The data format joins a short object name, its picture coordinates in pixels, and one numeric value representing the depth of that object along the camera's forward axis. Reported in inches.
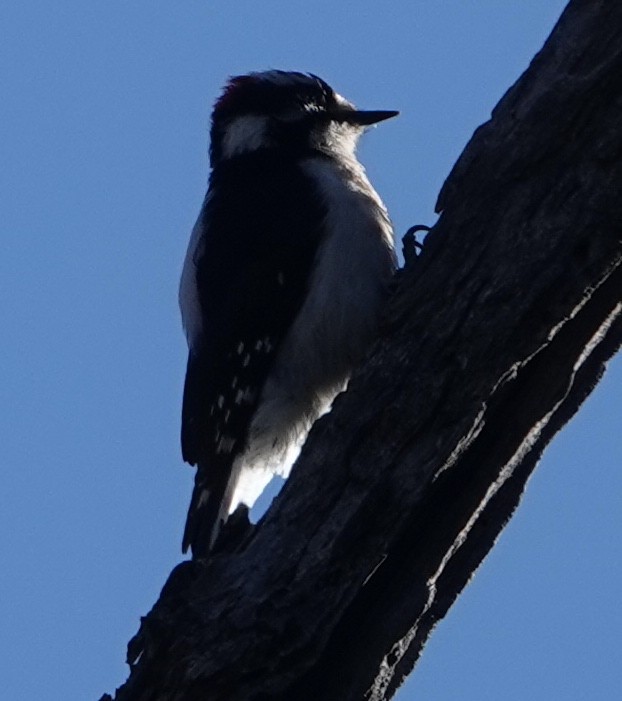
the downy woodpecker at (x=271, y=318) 334.6
